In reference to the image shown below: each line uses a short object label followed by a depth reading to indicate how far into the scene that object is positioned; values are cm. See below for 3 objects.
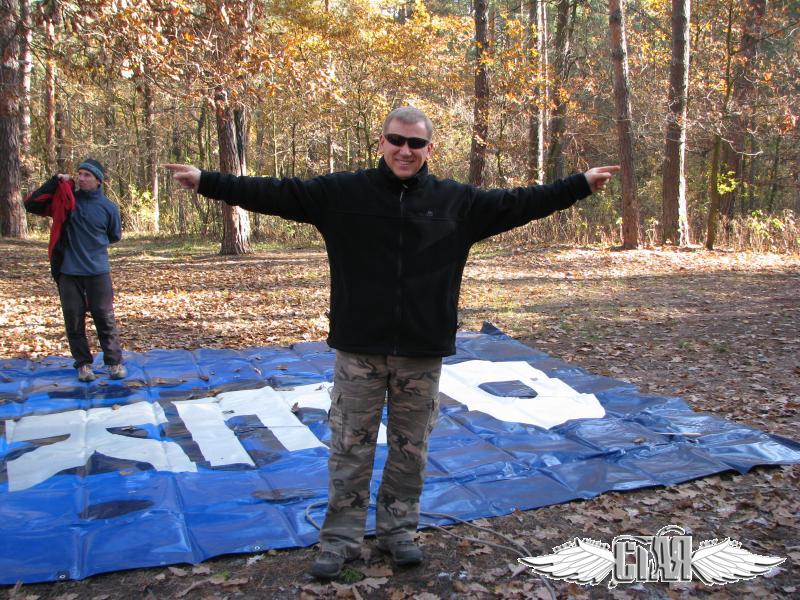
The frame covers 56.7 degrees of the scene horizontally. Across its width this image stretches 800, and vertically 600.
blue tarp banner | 361
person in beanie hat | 586
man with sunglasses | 305
